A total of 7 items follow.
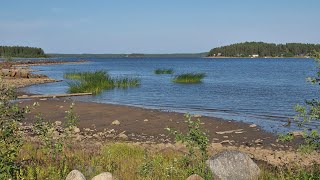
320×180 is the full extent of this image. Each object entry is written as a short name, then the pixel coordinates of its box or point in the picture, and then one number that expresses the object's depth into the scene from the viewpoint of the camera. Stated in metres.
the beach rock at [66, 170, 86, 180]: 6.59
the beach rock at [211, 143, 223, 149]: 12.82
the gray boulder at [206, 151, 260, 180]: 7.49
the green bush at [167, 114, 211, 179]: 7.58
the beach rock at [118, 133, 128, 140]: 14.77
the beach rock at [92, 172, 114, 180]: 6.73
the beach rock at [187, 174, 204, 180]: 6.96
